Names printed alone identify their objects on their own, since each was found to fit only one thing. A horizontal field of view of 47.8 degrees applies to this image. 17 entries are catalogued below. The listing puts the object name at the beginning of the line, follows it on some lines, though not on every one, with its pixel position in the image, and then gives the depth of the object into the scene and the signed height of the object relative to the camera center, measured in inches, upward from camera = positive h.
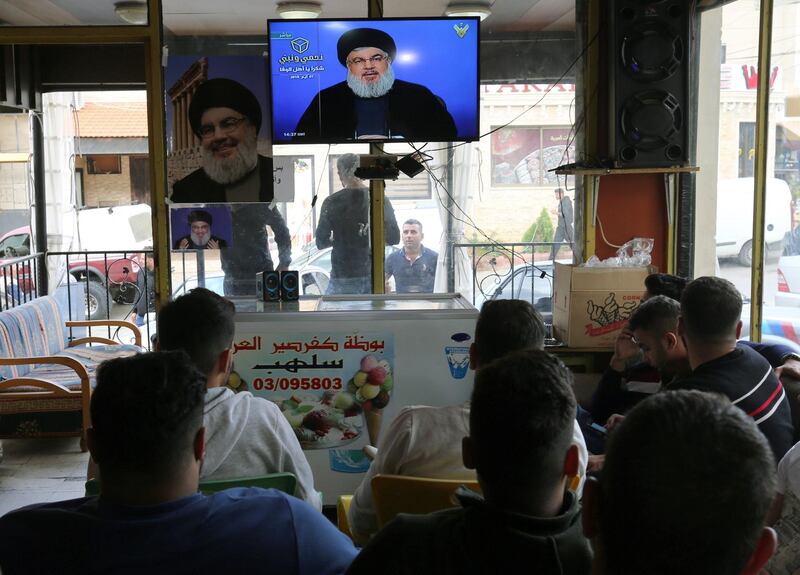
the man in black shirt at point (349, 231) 195.6 -2.0
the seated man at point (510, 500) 52.1 -17.0
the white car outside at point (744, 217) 163.8 +0.6
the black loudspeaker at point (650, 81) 173.9 +27.0
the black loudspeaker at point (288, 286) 168.2 -11.9
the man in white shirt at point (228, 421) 82.5 -18.5
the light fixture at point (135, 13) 189.0 +43.7
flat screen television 175.9 +27.7
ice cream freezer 145.6 -23.8
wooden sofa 187.9 -34.2
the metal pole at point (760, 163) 163.2 +10.5
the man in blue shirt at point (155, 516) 54.7 -18.2
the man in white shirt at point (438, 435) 83.7 -20.0
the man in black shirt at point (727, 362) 97.3 -16.0
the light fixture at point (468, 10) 191.8 +44.8
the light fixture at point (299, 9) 189.9 +44.6
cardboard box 179.3 -16.0
